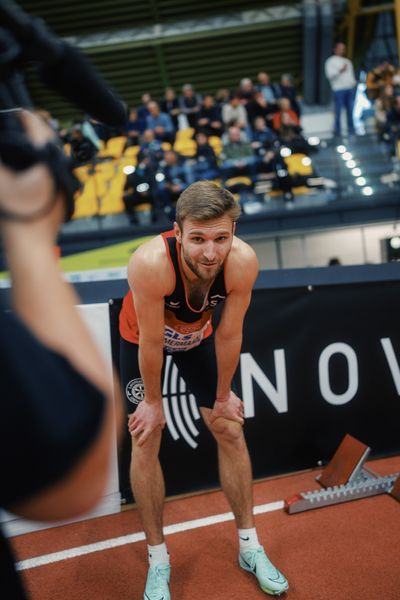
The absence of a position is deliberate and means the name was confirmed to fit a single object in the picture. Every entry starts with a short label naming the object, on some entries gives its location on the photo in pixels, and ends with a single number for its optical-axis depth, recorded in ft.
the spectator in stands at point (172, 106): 37.50
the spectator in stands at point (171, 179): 28.89
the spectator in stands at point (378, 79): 36.01
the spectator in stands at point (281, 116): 32.32
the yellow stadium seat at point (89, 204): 30.45
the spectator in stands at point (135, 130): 33.83
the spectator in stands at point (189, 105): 36.42
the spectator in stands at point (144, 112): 35.70
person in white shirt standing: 34.06
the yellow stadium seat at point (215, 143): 31.00
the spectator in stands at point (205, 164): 29.73
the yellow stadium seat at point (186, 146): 30.67
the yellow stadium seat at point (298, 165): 30.86
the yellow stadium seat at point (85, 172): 28.41
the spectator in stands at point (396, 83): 33.88
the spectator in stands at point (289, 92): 36.09
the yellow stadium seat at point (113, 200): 30.53
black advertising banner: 10.69
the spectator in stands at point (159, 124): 34.27
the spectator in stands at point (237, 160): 29.78
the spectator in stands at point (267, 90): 37.12
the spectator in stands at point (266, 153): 29.73
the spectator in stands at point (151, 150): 29.12
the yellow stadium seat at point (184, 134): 36.01
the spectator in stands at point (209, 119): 33.94
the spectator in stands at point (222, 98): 35.81
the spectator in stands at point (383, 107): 31.94
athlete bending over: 7.07
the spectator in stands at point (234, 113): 34.06
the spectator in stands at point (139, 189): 28.84
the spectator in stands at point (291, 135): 30.68
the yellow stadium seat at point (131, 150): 32.12
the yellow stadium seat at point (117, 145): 35.93
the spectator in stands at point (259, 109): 34.47
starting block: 9.66
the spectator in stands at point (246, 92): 35.13
